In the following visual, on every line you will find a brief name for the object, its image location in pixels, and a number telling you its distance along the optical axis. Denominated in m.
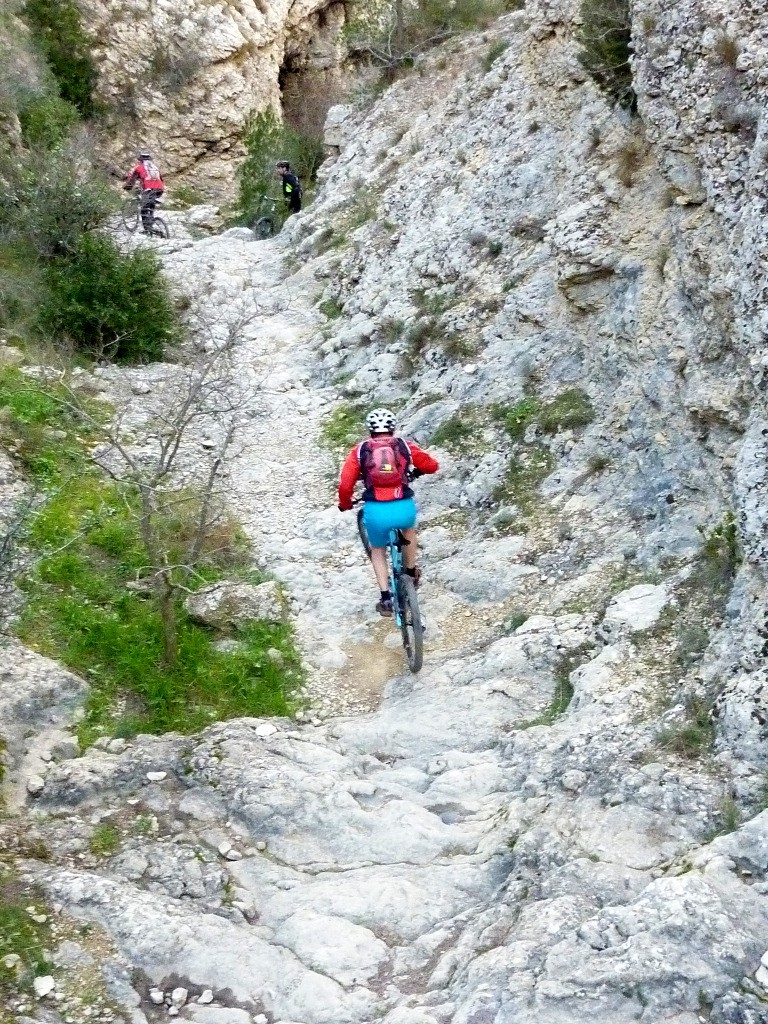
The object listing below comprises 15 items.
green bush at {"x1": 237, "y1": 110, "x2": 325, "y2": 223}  17.86
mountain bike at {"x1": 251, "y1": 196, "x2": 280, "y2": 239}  16.86
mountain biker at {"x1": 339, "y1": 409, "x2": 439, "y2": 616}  5.76
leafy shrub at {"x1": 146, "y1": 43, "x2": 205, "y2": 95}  22.19
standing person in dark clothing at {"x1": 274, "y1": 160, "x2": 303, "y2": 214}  16.36
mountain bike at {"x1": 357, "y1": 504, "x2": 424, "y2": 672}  5.80
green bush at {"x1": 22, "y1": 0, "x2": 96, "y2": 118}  20.34
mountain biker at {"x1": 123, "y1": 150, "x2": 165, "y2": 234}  15.23
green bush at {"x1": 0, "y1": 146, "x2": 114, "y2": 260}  11.17
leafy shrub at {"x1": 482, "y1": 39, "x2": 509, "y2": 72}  12.58
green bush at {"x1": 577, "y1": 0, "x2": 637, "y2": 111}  8.36
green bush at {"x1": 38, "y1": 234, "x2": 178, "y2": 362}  10.42
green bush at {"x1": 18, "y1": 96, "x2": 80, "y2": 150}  16.66
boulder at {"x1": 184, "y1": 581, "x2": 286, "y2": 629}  6.53
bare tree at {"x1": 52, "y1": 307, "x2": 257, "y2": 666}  5.88
